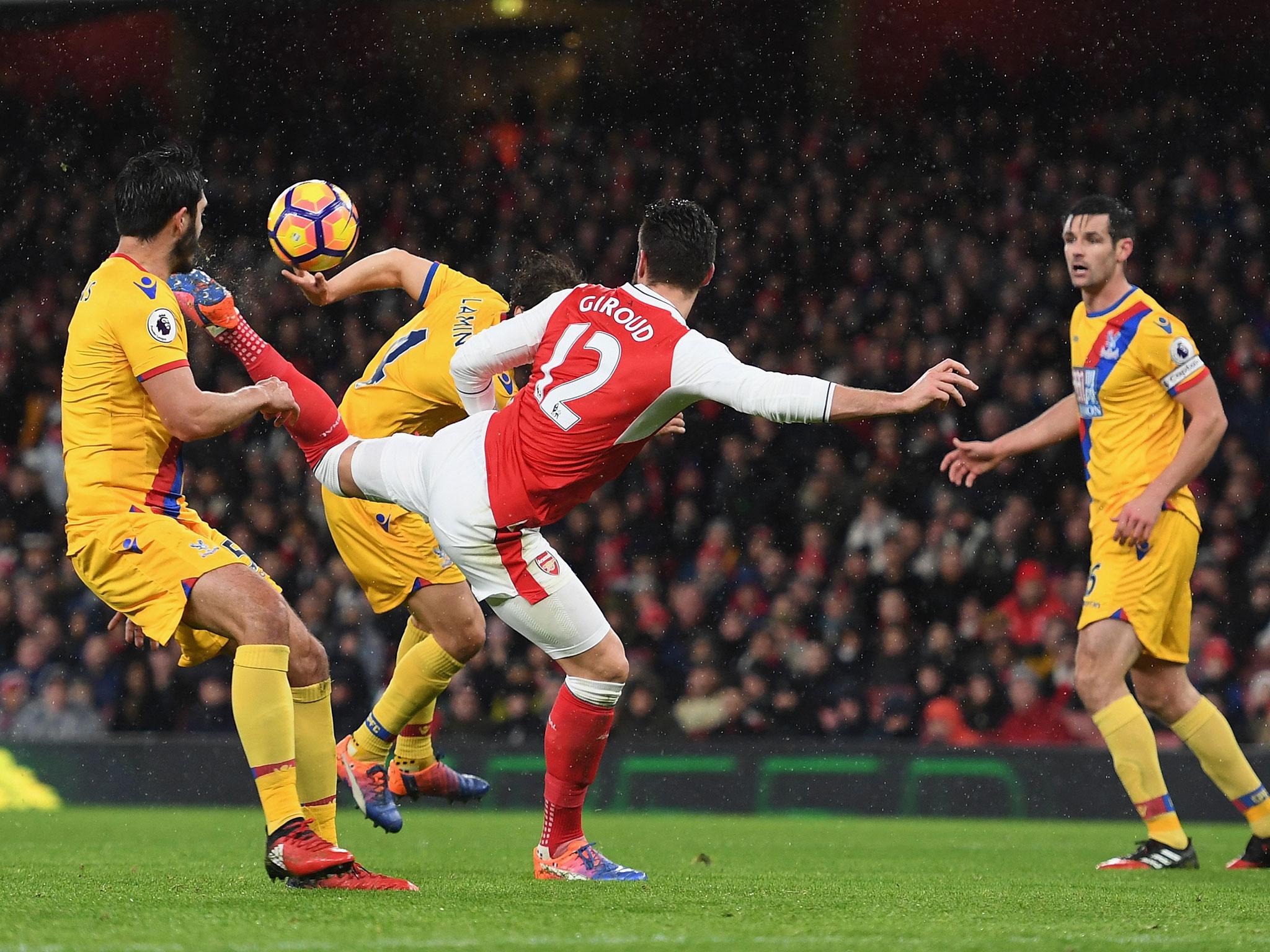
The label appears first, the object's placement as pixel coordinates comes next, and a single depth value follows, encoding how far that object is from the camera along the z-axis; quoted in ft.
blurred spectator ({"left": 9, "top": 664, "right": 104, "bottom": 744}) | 83.97
